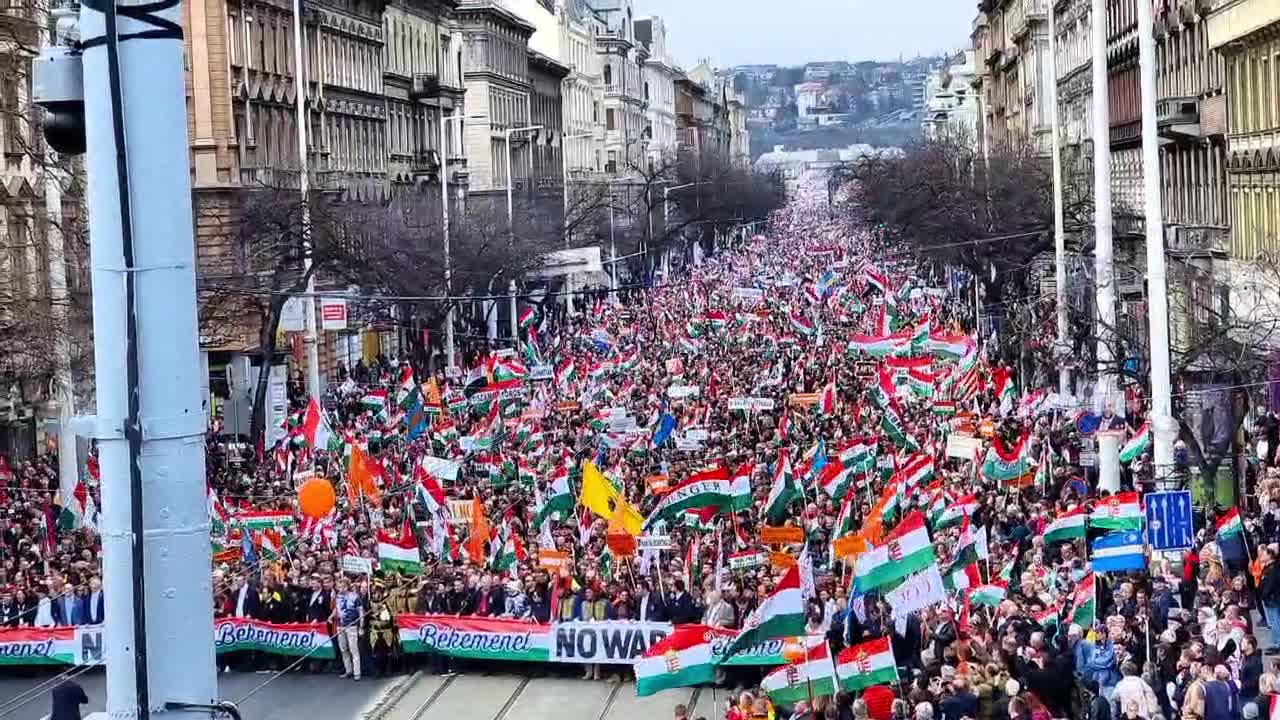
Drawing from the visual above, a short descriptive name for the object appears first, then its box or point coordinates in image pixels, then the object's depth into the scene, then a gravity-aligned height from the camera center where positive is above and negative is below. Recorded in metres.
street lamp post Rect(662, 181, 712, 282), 118.00 +3.08
